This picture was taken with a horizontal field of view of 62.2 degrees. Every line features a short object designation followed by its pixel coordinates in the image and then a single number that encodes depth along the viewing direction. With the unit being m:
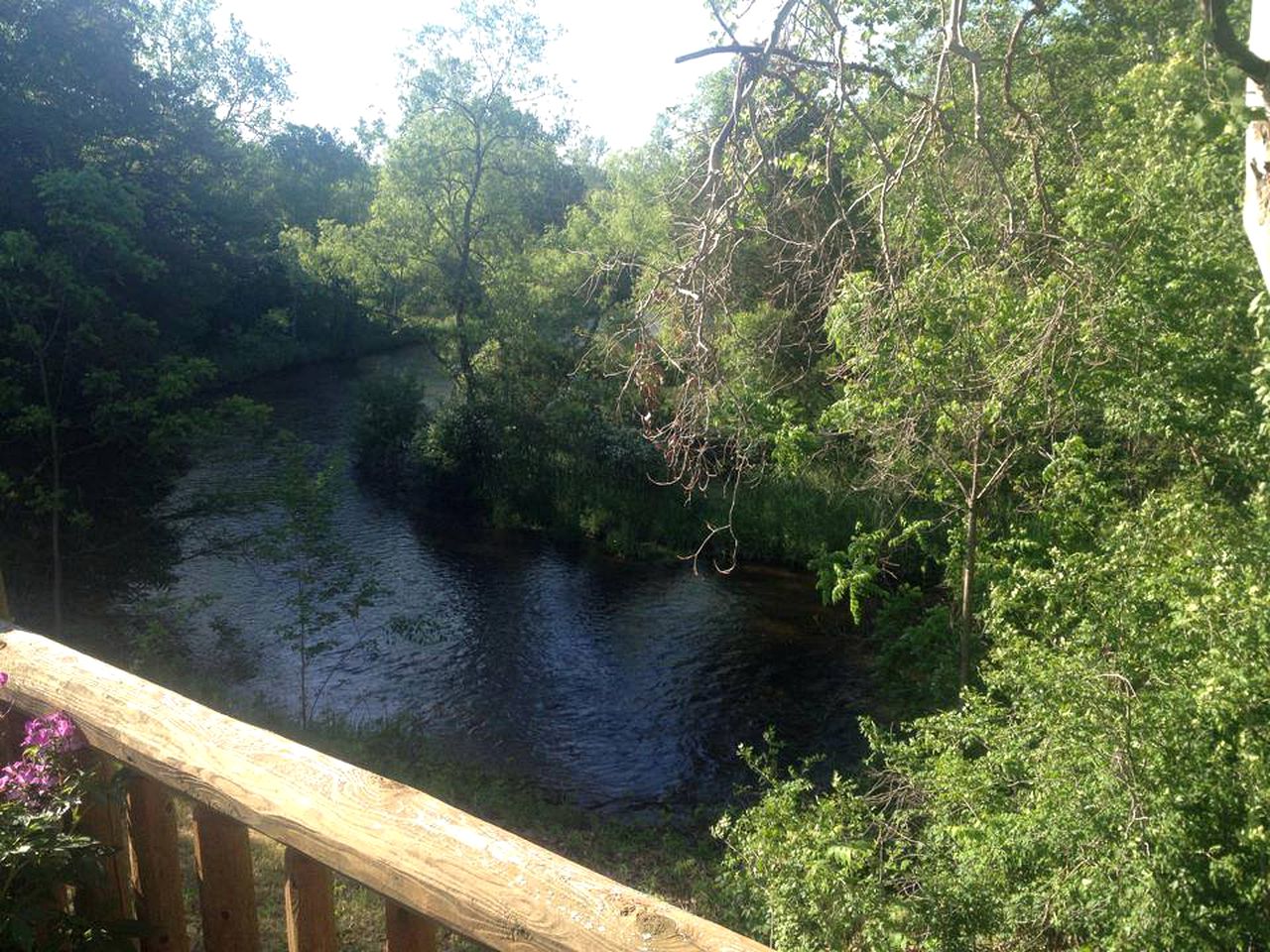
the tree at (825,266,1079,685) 4.33
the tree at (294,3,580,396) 21.53
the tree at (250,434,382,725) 11.34
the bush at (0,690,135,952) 2.02
